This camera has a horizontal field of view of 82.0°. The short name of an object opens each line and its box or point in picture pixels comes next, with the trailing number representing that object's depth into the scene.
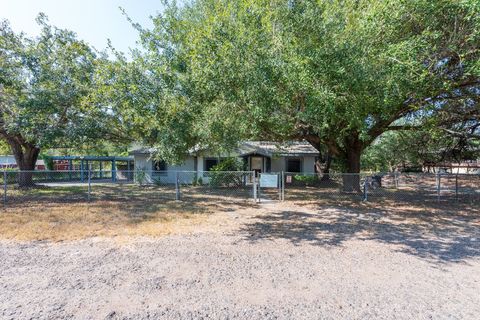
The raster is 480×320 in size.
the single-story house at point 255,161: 20.83
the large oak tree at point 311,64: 6.54
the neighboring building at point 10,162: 35.05
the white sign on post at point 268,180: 12.47
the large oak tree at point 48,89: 12.66
